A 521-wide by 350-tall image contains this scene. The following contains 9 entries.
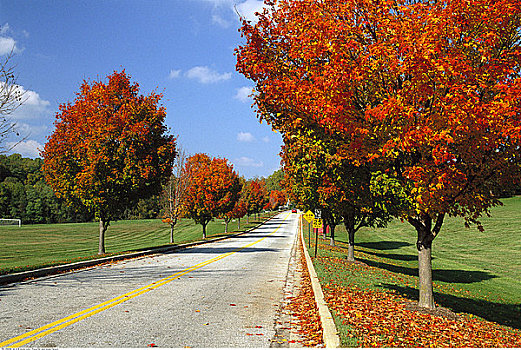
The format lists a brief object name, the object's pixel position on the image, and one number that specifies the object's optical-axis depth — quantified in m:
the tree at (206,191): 39.03
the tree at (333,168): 9.58
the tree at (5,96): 11.27
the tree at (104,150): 21.03
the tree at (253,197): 72.01
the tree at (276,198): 161.62
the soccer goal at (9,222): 87.31
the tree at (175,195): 36.44
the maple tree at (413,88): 7.47
